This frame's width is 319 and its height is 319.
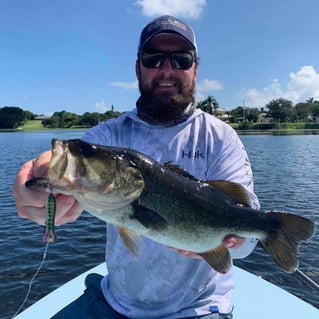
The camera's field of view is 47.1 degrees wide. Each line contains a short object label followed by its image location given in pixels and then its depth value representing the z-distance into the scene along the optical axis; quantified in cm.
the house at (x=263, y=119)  11306
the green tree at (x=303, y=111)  11350
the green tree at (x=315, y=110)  11350
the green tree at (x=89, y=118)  12905
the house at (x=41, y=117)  17625
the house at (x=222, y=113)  11878
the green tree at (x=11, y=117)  14062
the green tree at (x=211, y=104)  11044
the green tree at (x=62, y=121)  13950
